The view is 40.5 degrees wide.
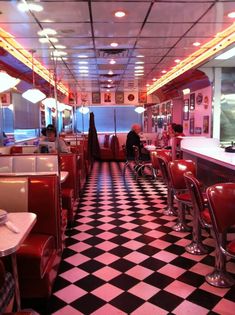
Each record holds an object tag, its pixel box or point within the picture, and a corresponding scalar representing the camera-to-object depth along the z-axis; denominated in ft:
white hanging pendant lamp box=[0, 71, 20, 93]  13.41
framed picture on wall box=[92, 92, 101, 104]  45.39
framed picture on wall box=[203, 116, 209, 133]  25.88
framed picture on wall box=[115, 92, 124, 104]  45.47
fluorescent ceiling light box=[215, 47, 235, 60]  19.03
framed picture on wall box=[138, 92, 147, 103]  46.01
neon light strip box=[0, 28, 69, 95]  17.20
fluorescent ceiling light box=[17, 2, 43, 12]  12.27
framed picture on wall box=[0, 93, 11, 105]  22.76
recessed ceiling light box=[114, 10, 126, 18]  13.37
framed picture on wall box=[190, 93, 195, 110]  29.55
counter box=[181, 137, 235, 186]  12.58
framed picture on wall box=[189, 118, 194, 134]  29.86
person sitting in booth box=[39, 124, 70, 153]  18.06
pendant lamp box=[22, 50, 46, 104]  19.46
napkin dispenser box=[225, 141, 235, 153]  14.16
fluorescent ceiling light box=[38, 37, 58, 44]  17.36
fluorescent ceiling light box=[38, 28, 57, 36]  15.73
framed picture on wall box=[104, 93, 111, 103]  45.39
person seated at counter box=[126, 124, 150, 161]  27.22
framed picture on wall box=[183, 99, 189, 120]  31.63
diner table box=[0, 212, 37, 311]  5.96
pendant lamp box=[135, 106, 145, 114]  43.93
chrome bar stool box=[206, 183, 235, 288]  8.11
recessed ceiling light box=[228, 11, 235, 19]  13.84
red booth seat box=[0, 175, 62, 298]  9.32
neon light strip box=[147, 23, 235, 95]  17.11
